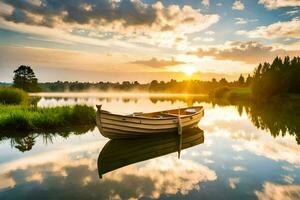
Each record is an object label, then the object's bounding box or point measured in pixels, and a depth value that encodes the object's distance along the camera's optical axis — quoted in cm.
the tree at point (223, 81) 17338
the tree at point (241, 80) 14412
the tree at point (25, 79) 7688
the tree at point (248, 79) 13564
